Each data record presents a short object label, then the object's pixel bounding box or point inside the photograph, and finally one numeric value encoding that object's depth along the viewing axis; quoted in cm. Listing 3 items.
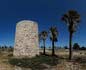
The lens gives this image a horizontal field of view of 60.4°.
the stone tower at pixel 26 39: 1105
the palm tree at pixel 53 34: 1881
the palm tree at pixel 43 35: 2250
